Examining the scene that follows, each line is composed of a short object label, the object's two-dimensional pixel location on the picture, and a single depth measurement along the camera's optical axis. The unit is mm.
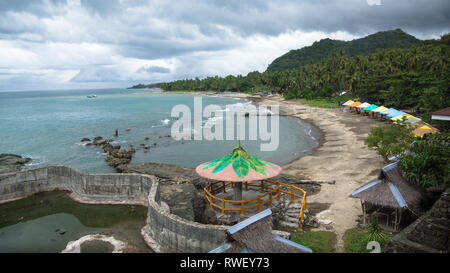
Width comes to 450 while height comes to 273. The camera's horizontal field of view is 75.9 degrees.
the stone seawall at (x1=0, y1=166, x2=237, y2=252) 10922
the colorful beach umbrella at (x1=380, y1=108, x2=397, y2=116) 38750
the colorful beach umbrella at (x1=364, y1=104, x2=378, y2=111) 44450
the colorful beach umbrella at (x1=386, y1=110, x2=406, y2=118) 36806
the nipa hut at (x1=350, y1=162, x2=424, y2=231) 11477
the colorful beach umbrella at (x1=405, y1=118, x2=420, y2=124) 30952
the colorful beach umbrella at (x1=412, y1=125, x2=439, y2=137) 23769
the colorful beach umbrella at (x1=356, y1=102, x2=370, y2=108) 47728
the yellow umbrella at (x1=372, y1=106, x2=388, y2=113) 42094
